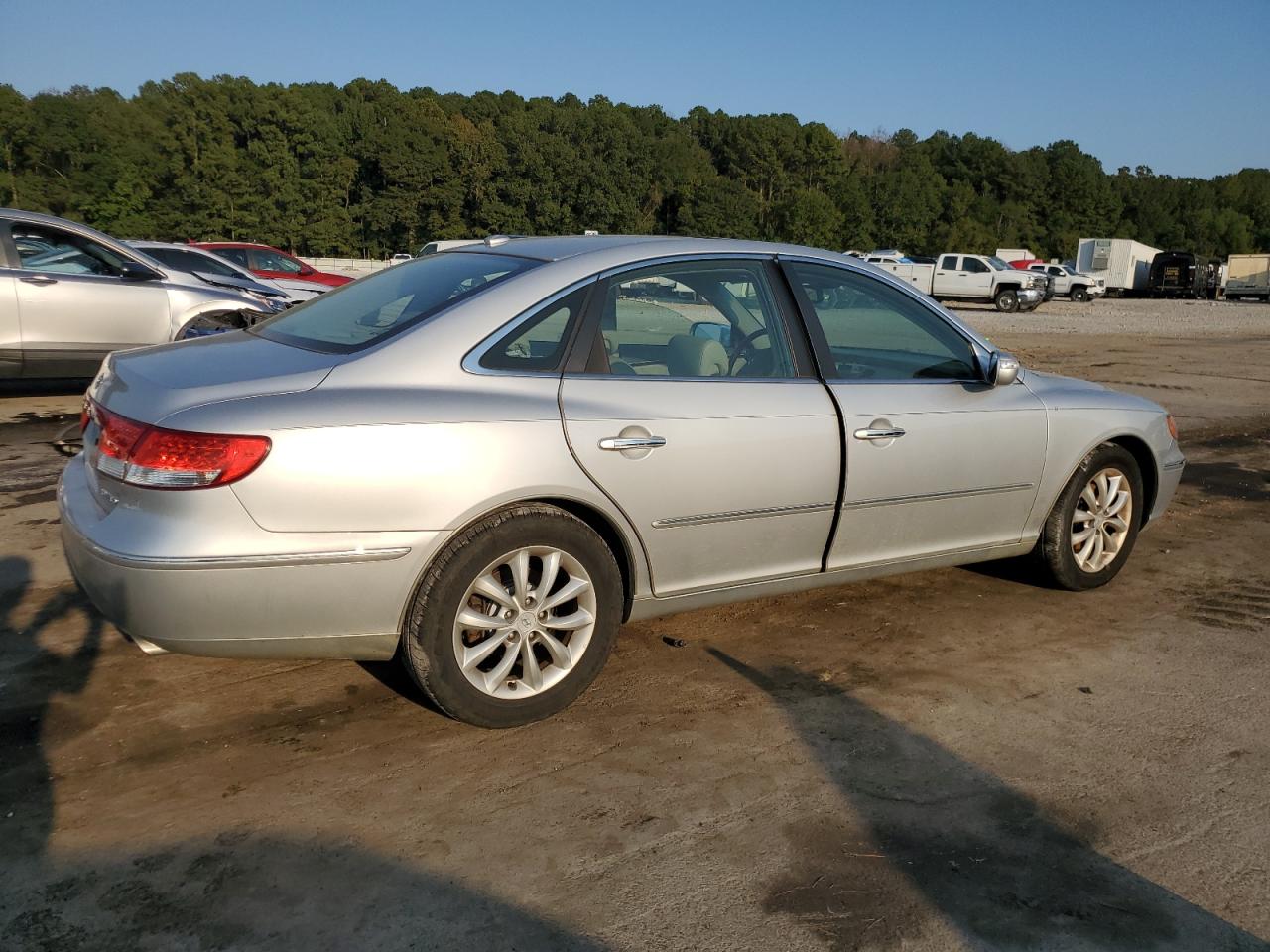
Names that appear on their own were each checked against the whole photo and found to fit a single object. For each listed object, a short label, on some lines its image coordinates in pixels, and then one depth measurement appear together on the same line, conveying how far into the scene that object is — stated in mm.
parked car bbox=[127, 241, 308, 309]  13577
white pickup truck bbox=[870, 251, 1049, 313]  37125
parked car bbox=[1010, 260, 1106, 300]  46938
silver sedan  2971
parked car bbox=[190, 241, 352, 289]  17609
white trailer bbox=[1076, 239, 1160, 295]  55312
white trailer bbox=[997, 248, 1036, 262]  65281
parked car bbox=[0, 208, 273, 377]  8789
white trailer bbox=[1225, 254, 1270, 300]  53500
